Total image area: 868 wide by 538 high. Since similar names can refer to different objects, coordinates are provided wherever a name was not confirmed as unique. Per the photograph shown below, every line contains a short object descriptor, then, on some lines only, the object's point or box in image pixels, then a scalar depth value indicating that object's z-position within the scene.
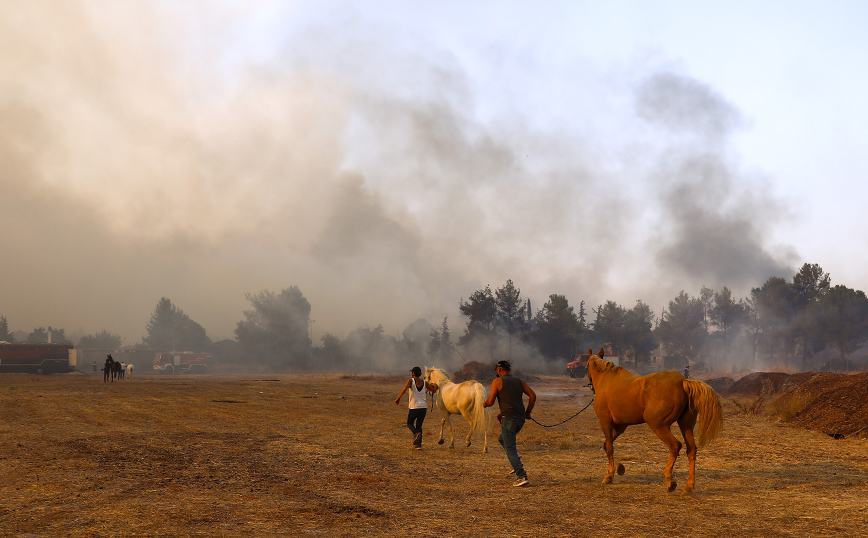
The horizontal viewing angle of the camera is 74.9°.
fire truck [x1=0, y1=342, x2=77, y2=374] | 63.03
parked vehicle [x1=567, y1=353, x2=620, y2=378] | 61.94
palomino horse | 13.95
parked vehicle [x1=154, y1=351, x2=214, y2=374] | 92.56
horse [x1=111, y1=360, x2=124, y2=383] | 49.18
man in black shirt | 9.85
